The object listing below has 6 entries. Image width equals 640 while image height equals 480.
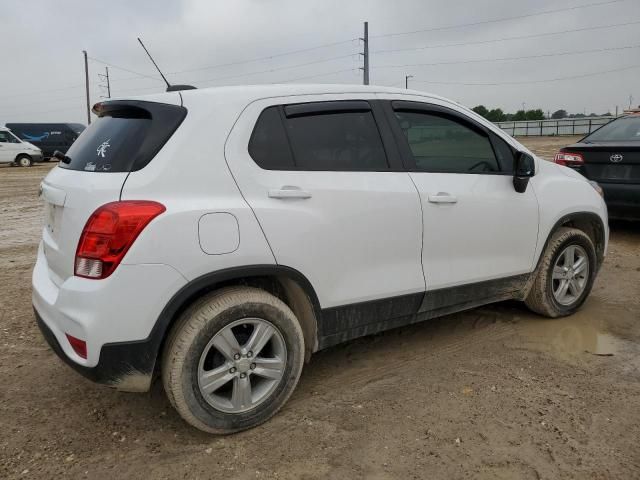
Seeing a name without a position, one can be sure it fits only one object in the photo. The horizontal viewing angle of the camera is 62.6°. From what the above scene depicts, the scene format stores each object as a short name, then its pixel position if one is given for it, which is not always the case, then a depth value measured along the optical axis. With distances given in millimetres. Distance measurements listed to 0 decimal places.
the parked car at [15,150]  22547
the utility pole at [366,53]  35719
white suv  2355
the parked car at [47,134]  26828
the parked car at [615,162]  6227
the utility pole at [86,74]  47781
